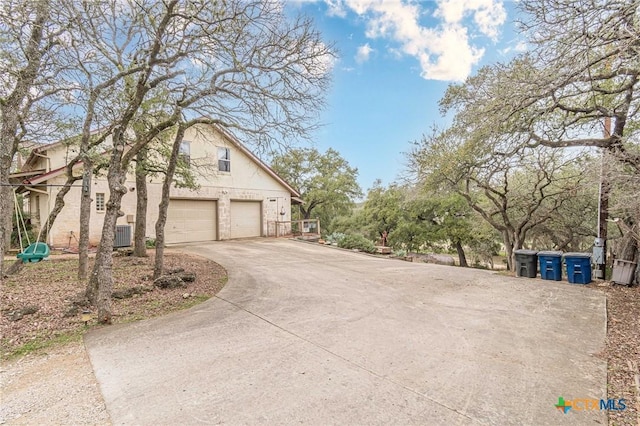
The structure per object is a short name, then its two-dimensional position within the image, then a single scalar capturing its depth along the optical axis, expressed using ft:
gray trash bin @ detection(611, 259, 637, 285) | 22.76
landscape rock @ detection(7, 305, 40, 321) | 15.69
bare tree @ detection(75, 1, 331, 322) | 15.61
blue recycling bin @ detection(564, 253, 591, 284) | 24.66
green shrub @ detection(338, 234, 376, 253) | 46.89
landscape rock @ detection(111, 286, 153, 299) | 19.66
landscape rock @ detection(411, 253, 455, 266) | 58.20
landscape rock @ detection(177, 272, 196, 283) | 23.64
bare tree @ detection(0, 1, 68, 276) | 14.61
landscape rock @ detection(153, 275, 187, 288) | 22.07
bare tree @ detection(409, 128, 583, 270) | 30.78
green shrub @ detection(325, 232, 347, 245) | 51.04
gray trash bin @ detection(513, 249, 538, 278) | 27.66
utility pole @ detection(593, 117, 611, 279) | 24.68
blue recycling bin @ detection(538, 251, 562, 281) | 26.27
